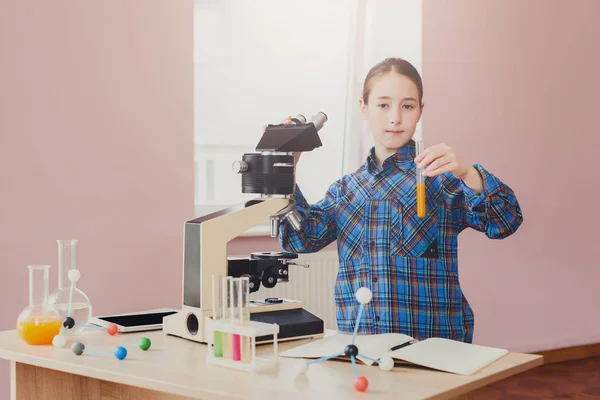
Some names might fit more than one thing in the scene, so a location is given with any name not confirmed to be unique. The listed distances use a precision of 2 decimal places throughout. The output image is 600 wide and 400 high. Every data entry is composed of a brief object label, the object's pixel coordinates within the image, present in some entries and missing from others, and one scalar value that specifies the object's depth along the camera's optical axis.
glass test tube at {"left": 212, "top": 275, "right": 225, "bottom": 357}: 1.59
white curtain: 4.54
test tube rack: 1.52
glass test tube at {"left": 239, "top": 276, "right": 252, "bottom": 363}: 1.55
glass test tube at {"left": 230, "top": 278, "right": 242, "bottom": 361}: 1.59
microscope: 1.83
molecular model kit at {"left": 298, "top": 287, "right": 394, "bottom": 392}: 1.50
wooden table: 1.39
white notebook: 1.55
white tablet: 1.98
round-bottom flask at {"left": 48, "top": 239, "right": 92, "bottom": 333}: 1.90
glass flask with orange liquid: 1.78
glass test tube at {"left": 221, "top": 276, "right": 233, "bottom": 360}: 1.57
